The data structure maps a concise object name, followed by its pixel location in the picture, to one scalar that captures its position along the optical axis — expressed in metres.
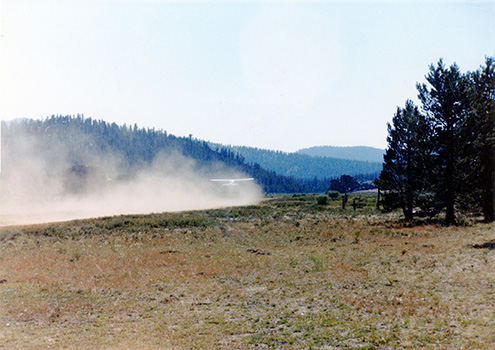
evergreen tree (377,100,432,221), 34.72
